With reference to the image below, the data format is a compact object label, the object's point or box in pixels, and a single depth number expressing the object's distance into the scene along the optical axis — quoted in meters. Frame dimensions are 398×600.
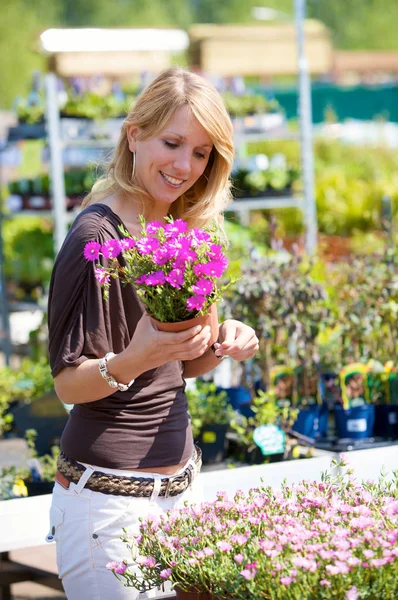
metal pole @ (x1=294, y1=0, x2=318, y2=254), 6.14
